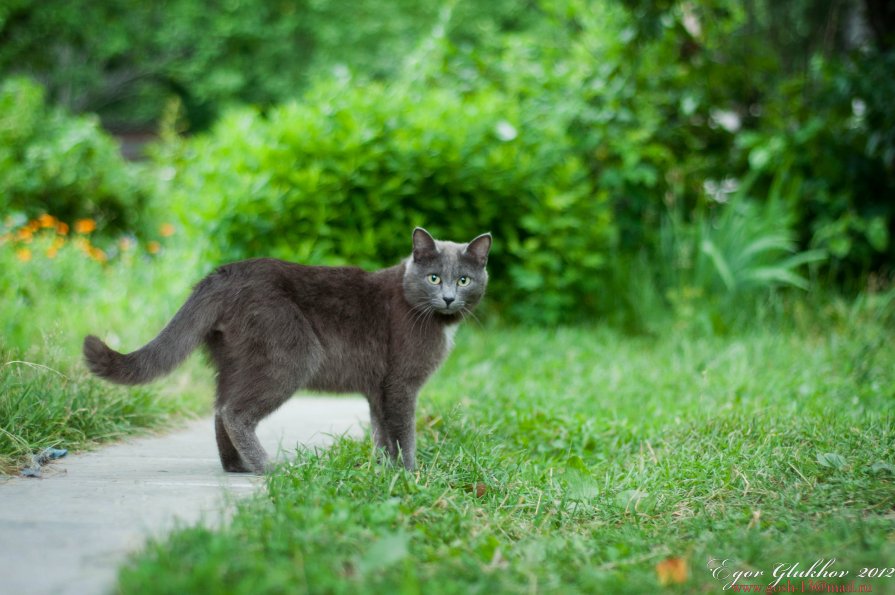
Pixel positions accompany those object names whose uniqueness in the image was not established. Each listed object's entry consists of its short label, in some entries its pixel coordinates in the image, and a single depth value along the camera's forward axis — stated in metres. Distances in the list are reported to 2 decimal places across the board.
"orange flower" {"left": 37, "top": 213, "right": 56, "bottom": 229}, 7.18
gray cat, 3.05
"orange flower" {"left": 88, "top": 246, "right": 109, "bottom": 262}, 7.36
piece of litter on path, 2.87
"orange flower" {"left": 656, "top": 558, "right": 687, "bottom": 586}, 2.08
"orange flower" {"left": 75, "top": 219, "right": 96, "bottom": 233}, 7.34
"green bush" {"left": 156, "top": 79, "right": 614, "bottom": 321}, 5.62
